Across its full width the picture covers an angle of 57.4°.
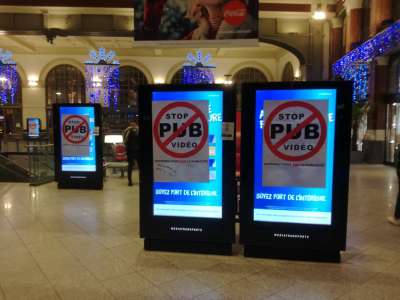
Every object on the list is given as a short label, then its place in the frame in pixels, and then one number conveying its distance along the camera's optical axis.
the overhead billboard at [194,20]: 6.15
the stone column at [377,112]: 11.26
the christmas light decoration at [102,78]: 15.94
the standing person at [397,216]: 4.77
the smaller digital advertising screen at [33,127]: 16.52
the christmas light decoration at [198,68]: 16.59
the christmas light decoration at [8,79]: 16.64
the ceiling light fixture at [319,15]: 9.86
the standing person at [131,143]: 7.98
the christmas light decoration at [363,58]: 8.77
